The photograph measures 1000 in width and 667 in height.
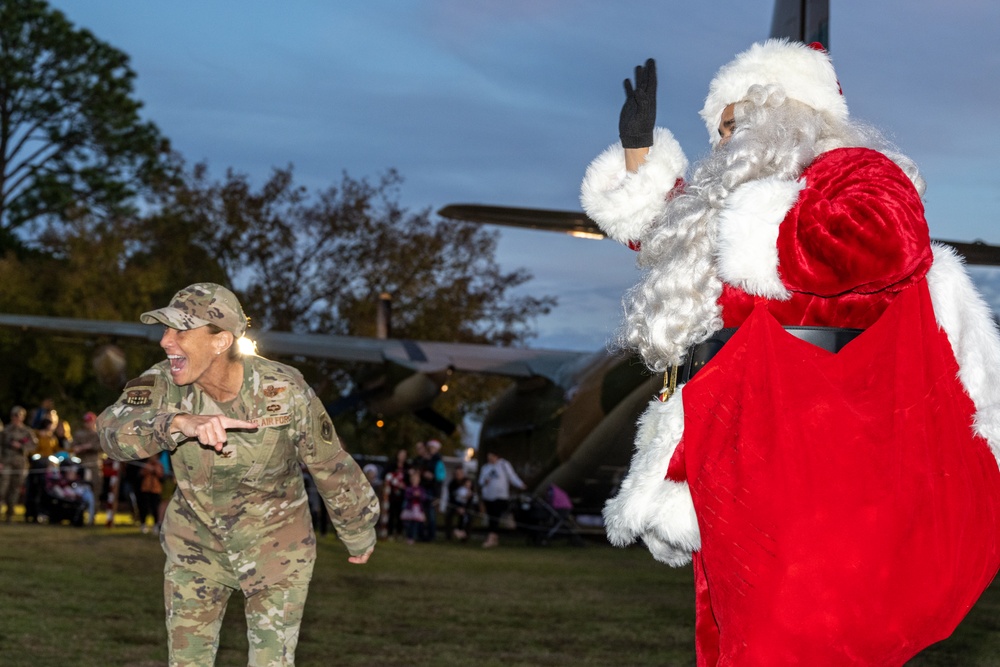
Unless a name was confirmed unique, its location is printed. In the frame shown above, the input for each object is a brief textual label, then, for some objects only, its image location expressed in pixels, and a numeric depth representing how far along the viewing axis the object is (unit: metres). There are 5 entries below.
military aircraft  17.77
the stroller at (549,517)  19.06
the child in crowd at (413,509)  18.36
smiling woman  4.35
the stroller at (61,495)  18.67
